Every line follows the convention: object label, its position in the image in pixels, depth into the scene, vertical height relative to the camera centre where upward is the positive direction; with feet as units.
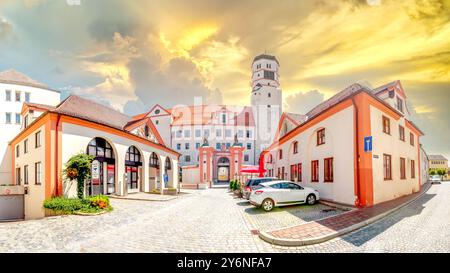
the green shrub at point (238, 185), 90.31 -13.31
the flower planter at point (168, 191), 89.89 -14.93
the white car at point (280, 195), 46.26 -8.64
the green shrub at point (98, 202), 46.26 -9.40
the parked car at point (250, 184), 59.50 -8.54
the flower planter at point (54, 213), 43.91 -10.59
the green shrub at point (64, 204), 43.93 -9.30
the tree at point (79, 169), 48.71 -3.85
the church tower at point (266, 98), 219.61 +40.47
